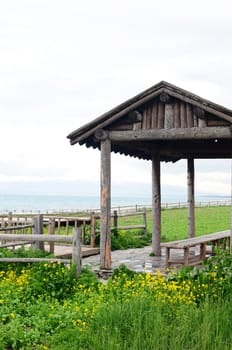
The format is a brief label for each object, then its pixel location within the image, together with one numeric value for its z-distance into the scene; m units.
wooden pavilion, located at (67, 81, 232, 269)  10.35
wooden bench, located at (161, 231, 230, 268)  10.86
